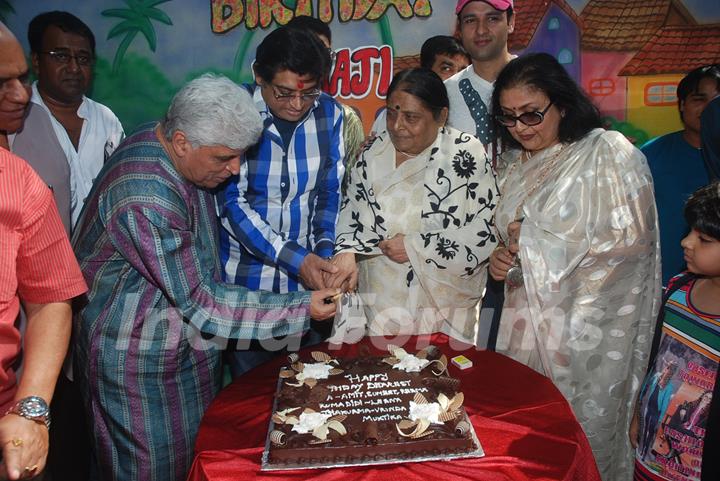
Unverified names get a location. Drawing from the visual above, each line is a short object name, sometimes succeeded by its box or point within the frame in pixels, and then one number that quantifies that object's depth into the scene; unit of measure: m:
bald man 1.54
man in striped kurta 2.10
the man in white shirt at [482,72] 3.23
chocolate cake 1.70
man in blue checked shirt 2.62
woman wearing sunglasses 2.55
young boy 1.98
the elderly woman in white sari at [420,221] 2.78
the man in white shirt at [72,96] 3.66
